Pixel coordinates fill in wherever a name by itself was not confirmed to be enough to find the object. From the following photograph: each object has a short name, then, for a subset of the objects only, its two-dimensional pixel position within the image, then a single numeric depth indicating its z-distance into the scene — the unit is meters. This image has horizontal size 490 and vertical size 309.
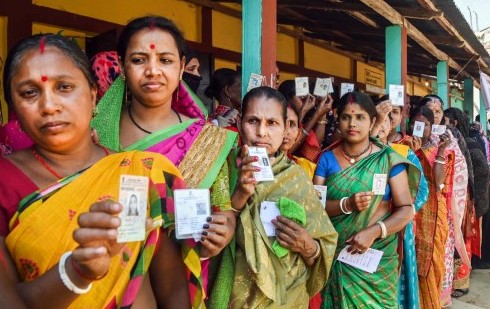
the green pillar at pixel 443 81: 7.16
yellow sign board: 10.35
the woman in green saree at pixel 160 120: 1.73
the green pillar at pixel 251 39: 2.88
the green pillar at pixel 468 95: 10.11
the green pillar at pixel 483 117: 10.80
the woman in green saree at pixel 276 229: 1.92
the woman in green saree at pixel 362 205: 2.69
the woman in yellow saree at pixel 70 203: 1.08
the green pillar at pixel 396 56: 5.06
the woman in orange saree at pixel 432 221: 3.71
